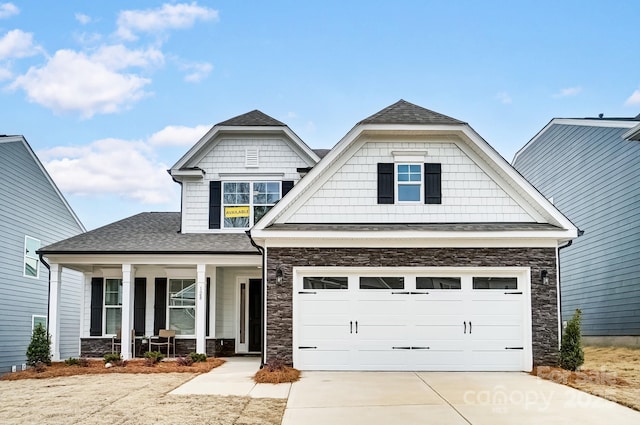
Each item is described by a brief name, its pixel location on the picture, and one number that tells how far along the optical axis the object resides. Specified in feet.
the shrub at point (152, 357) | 56.35
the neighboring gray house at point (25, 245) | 69.72
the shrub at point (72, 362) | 56.85
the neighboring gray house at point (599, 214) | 66.23
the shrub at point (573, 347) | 48.27
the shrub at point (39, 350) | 57.62
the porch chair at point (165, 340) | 64.39
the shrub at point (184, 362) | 55.42
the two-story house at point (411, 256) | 50.08
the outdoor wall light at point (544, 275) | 50.31
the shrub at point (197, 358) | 57.90
